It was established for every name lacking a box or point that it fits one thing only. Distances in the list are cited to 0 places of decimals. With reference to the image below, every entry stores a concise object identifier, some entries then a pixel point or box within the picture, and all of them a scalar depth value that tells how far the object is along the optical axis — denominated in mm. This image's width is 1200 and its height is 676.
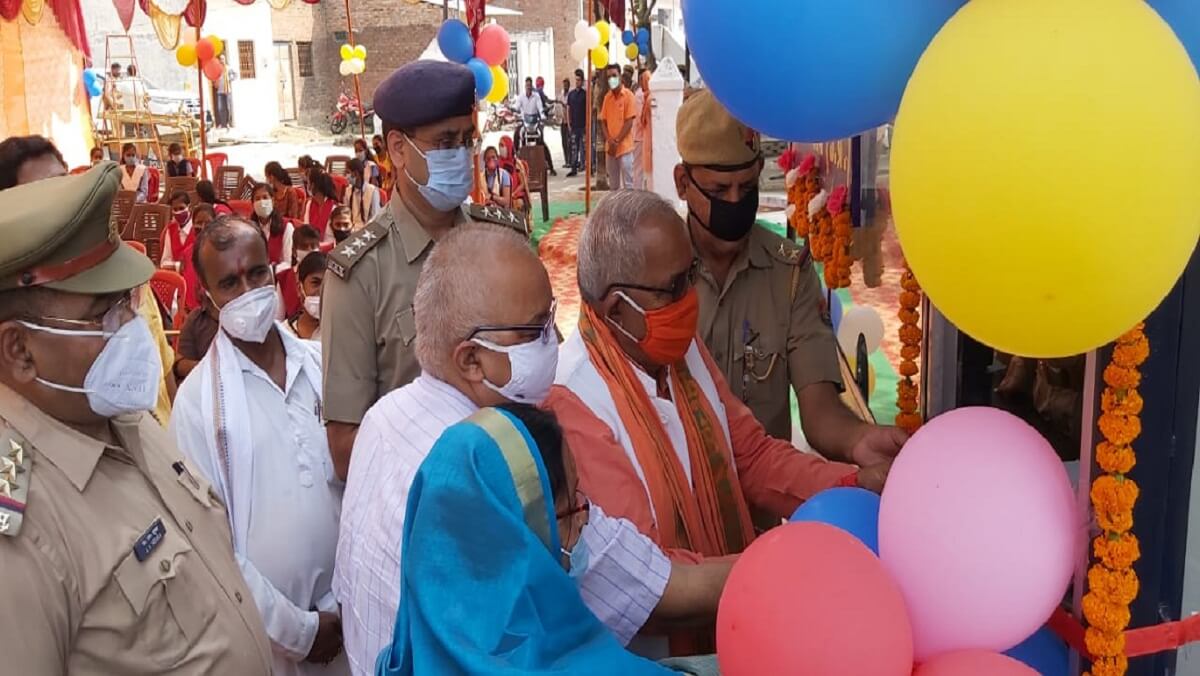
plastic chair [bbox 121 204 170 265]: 8914
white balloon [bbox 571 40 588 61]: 15062
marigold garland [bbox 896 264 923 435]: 2375
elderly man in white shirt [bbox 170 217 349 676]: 2541
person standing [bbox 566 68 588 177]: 19859
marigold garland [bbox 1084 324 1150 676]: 1418
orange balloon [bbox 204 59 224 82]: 16830
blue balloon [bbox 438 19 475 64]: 10695
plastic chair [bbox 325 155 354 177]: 15305
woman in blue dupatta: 1352
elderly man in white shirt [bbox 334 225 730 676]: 1713
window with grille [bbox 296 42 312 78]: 33500
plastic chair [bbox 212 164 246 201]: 13273
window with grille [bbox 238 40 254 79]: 30797
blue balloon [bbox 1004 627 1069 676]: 1643
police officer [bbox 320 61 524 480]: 2771
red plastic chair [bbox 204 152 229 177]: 15969
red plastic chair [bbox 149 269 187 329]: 6360
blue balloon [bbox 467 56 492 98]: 10602
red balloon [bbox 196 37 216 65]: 14862
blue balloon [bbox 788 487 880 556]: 1693
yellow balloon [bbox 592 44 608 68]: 15298
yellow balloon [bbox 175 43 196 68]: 15625
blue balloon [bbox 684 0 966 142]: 1402
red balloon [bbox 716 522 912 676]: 1378
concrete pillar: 13586
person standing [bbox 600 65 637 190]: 15312
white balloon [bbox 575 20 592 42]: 14969
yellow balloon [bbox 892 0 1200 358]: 1136
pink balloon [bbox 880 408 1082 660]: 1443
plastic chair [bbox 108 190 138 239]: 9477
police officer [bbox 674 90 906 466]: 2852
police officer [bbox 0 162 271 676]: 1607
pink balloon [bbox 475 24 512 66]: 11534
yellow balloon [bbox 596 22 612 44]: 15883
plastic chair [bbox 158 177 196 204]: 11547
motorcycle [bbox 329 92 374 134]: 30359
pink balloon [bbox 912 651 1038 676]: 1405
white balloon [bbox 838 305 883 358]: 5555
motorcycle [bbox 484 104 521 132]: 27266
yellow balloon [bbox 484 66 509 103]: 12594
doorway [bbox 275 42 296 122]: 32719
